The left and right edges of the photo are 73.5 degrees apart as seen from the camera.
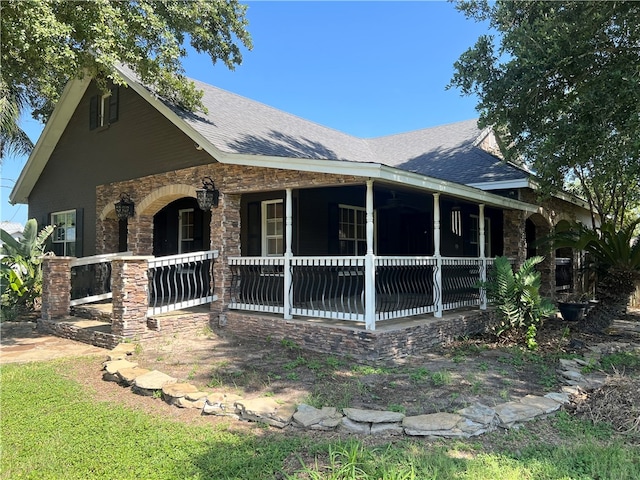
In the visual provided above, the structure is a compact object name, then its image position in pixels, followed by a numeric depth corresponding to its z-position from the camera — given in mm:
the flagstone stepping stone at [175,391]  4861
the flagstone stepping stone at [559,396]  4871
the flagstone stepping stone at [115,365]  5838
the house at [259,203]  7766
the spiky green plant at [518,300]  7945
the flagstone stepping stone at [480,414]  4223
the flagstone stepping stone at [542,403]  4625
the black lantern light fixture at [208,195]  8609
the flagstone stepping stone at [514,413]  4297
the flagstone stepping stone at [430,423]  4039
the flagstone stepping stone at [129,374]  5465
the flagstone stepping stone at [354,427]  4109
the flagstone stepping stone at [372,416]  4180
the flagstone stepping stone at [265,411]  4266
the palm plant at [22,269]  10625
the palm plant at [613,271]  8891
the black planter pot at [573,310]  10500
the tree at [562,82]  7184
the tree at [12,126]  15008
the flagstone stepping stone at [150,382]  5147
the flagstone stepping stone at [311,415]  4199
